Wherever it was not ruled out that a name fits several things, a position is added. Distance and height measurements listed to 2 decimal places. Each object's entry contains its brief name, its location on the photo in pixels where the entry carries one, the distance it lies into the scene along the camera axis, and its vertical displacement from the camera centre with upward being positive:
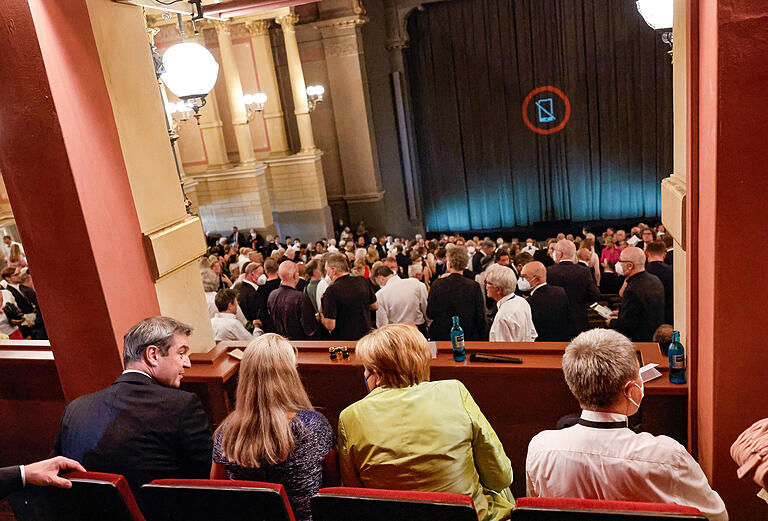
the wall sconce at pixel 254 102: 12.44 +0.48
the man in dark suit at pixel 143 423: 2.20 -0.99
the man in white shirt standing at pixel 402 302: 4.97 -1.55
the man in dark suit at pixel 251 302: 5.66 -1.57
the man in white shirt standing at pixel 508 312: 3.98 -1.40
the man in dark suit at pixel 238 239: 12.61 -2.23
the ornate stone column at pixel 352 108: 13.40 +0.11
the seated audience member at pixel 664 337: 2.79 -1.28
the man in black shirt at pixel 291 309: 4.78 -1.43
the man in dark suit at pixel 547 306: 4.25 -1.48
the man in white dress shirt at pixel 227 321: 4.41 -1.34
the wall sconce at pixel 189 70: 3.17 +0.33
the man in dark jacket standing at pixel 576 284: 4.89 -1.57
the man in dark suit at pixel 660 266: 4.83 -1.51
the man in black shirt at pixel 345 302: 4.87 -1.46
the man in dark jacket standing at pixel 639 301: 4.24 -1.53
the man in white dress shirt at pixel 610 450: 1.78 -1.08
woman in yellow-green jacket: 1.99 -1.06
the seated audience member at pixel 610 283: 6.63 -2.17
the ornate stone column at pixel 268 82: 13.01 +0.88
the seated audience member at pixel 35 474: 1.99 -1.00
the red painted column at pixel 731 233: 1.80 -0.54
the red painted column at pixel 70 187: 2.59 -0.16
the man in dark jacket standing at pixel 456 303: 4.43 -1.44
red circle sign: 13.90 -0.55
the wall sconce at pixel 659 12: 2.99 +0.28
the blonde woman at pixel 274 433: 2.00 -1.00
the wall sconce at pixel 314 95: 12.91 +0.49
